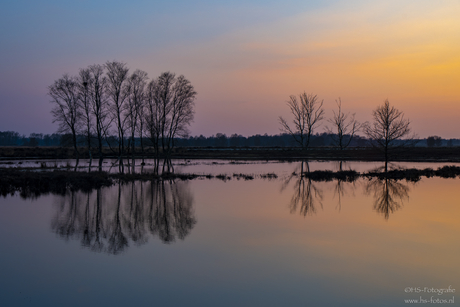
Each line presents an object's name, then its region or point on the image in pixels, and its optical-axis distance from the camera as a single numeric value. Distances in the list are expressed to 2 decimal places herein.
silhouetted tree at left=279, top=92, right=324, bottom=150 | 75.50
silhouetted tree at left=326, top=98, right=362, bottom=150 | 75.16
